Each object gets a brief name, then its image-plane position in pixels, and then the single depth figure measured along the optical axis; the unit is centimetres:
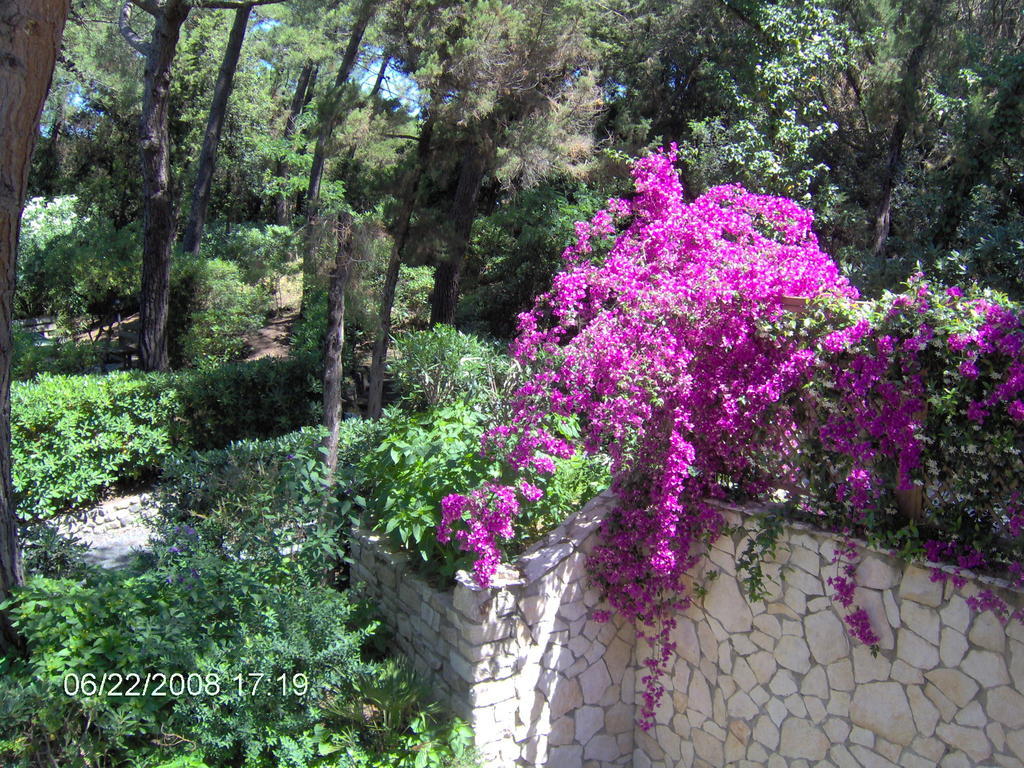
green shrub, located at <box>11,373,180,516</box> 669
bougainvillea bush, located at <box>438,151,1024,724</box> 363
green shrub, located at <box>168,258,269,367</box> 1077
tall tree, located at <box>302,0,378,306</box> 688
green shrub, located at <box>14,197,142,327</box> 1152
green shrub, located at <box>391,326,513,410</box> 685
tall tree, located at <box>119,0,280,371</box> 792
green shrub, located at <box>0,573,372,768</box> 353
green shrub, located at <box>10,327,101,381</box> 966
